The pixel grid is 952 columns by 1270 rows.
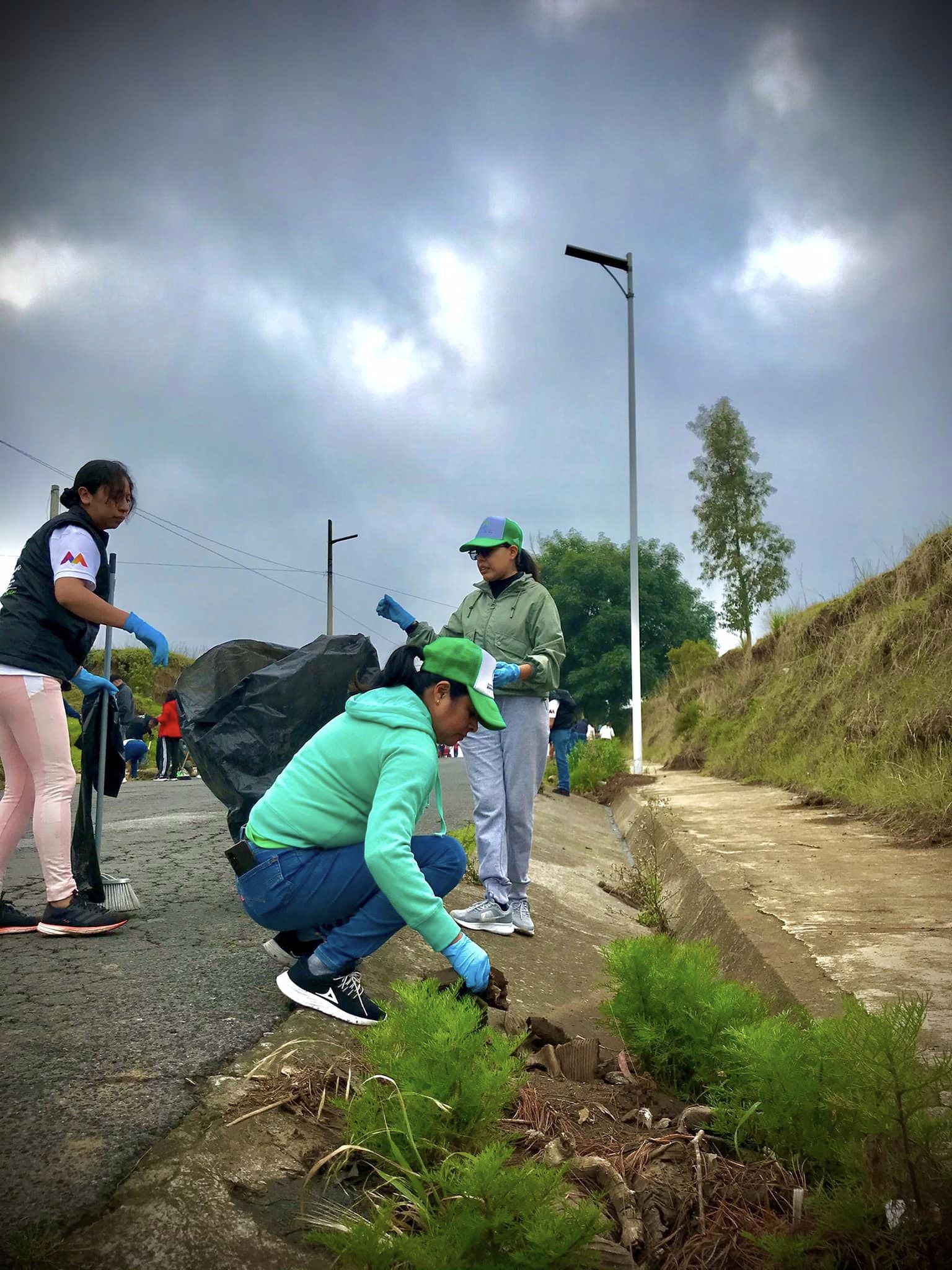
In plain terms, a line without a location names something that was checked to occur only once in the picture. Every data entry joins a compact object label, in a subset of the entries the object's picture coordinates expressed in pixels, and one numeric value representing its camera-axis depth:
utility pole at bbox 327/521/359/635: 34.84
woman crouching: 2.72
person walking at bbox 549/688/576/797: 11.95
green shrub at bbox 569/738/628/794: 14.85
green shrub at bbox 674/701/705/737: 19.02
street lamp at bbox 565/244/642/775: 15.23
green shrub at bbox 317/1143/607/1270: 1.40
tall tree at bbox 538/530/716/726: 44.22
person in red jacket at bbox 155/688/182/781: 15.82
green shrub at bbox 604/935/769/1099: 2.33
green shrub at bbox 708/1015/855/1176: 1.79
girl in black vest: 3.68
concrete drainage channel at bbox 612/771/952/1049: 2.89
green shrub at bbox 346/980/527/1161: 1.80
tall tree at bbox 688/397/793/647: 35.28
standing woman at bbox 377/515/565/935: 4.25
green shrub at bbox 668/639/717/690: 23.64
